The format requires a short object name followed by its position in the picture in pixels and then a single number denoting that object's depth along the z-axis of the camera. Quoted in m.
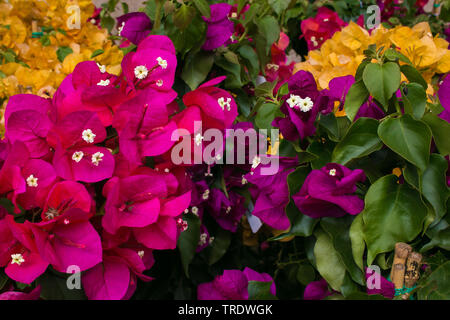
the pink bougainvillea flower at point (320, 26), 1.05
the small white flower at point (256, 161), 0.58
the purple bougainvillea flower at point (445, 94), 0.49
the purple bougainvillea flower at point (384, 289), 0.47
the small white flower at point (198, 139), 0.53
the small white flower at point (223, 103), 0.58
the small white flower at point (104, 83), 0.54
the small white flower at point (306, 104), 0.51
